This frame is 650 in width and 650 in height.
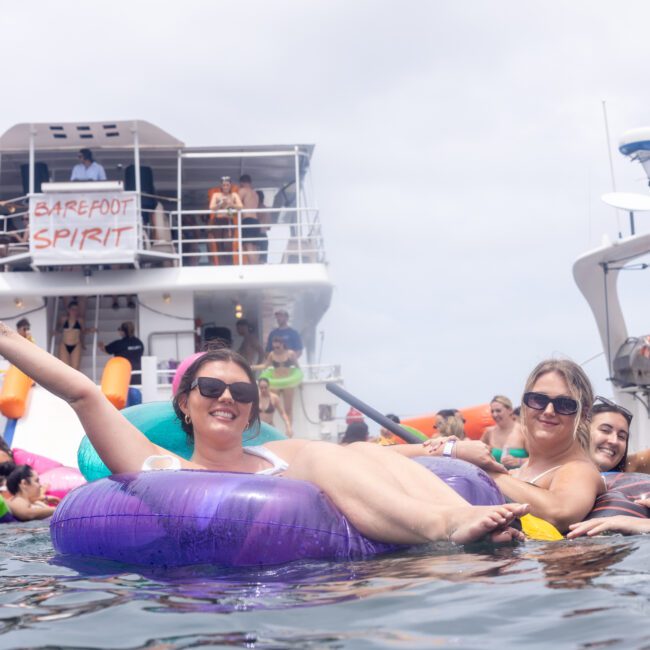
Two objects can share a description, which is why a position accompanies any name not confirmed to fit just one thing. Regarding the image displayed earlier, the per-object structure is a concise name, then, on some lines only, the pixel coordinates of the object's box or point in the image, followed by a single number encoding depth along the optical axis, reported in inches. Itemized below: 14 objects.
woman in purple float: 141.1
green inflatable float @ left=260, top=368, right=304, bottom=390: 569.0
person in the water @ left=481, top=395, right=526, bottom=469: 369.7
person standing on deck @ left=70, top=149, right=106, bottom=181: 597.9
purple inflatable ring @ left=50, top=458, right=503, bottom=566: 147.5
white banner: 581.9
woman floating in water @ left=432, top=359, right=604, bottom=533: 174.1
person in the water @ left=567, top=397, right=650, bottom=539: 211.6
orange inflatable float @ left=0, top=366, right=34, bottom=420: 505.2
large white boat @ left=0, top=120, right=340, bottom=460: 586.2
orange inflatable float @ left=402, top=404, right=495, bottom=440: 557.9
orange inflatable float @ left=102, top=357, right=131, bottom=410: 502.9
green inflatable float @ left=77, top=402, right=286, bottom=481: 211.8
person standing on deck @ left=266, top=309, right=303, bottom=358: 583.5
